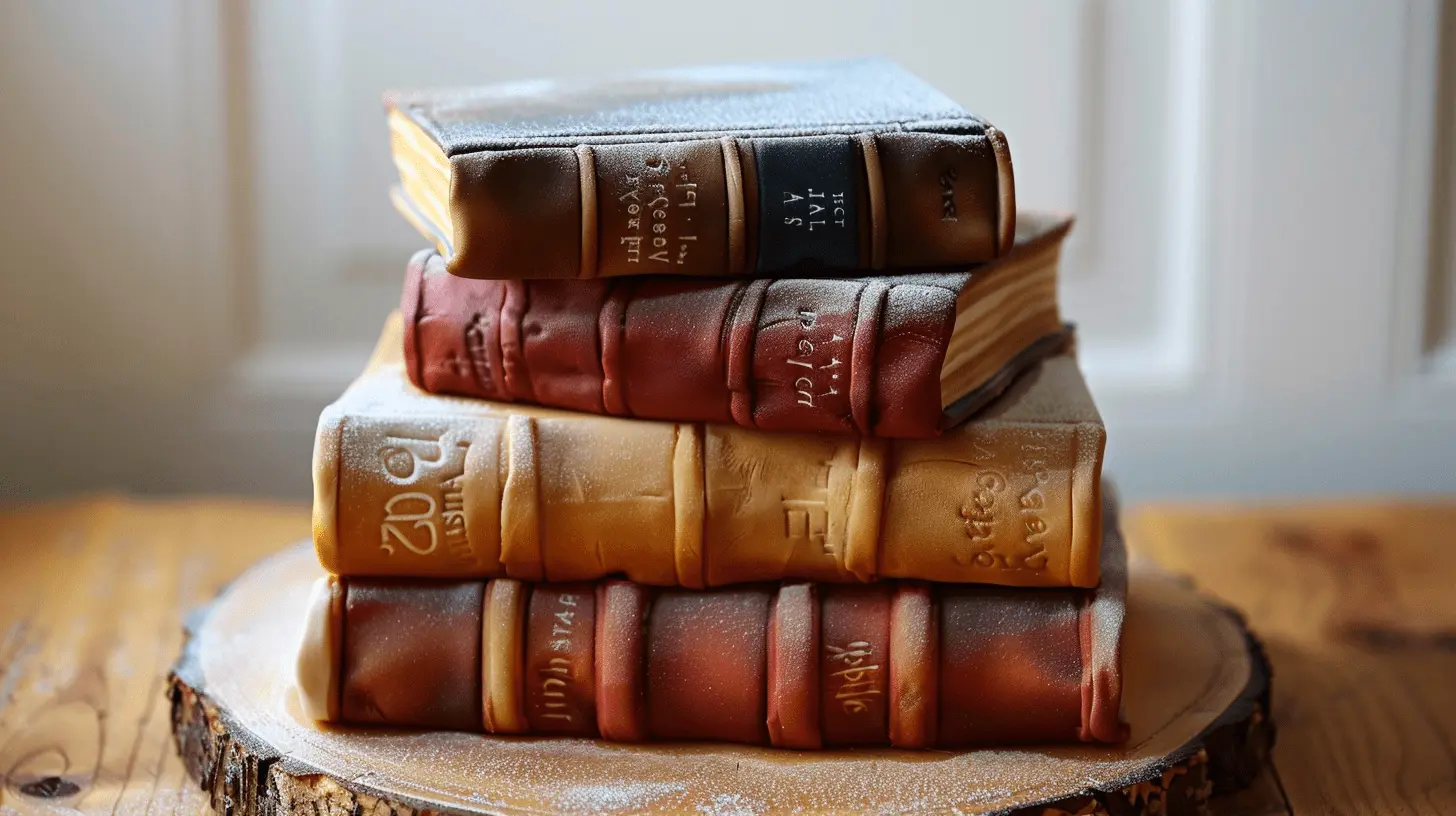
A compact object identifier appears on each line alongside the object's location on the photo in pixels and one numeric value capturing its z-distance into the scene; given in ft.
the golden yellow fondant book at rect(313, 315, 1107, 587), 2.56
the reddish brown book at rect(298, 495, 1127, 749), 2.58
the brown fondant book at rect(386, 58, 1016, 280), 2.50
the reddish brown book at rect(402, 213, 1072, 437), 2.44
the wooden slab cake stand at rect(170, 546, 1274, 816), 2.43
